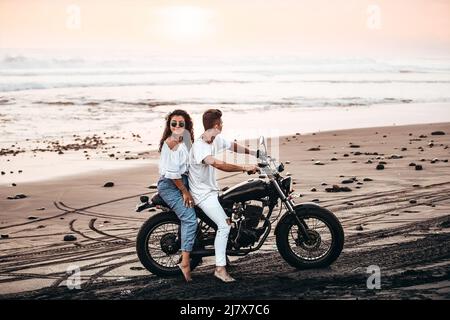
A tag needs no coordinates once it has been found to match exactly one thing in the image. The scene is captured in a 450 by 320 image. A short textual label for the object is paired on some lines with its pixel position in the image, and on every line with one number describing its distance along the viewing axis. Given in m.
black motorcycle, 7.27
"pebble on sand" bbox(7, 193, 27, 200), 11.66
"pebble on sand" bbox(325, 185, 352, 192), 11.48
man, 6.99
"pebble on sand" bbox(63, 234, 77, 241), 8.95
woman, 7.05
